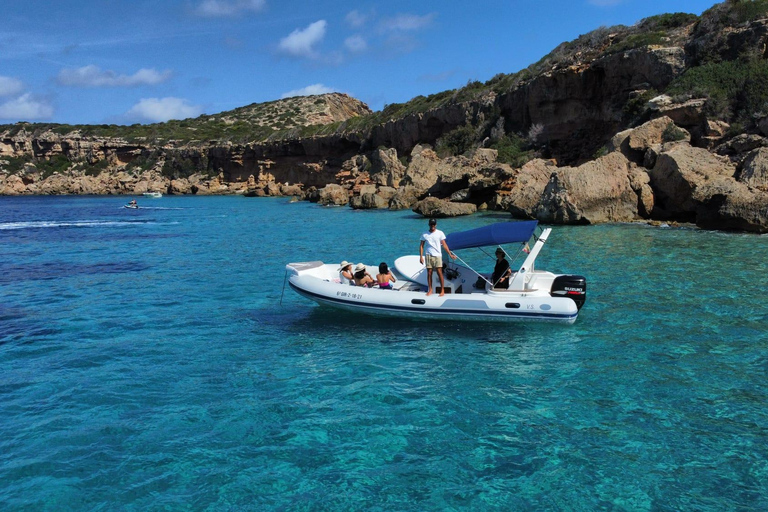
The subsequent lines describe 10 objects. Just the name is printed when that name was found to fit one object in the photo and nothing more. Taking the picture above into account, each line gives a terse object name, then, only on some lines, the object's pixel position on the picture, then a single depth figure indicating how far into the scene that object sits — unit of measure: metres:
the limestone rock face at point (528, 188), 25.36
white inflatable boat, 9.81
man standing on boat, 10.48
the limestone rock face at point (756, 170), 19.47
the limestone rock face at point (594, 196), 22.89
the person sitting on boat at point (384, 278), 10.84
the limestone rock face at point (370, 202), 38.59
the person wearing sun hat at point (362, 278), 10.88
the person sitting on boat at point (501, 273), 10.34
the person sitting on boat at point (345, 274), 11.15
